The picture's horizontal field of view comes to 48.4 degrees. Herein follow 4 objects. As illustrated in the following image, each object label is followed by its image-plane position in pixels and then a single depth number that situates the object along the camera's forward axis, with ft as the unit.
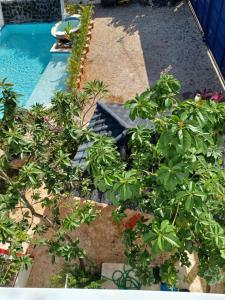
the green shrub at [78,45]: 40.40
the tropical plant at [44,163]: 17.06
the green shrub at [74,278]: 23.44
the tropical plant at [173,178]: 13.25
